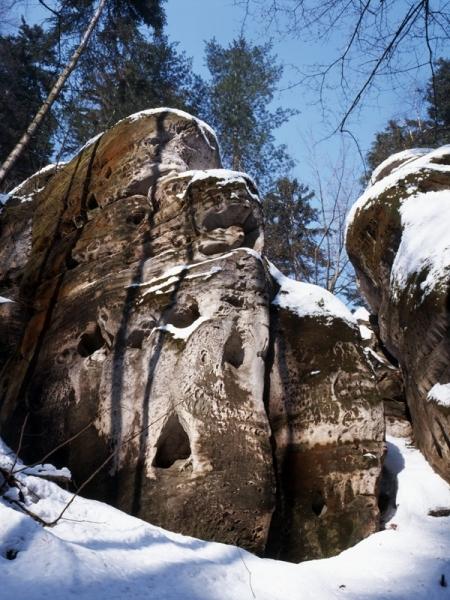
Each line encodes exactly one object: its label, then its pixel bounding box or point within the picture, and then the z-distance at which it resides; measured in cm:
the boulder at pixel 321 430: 596
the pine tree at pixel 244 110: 1897
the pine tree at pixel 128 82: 1155
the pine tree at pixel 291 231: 1772
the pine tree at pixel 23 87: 1179
